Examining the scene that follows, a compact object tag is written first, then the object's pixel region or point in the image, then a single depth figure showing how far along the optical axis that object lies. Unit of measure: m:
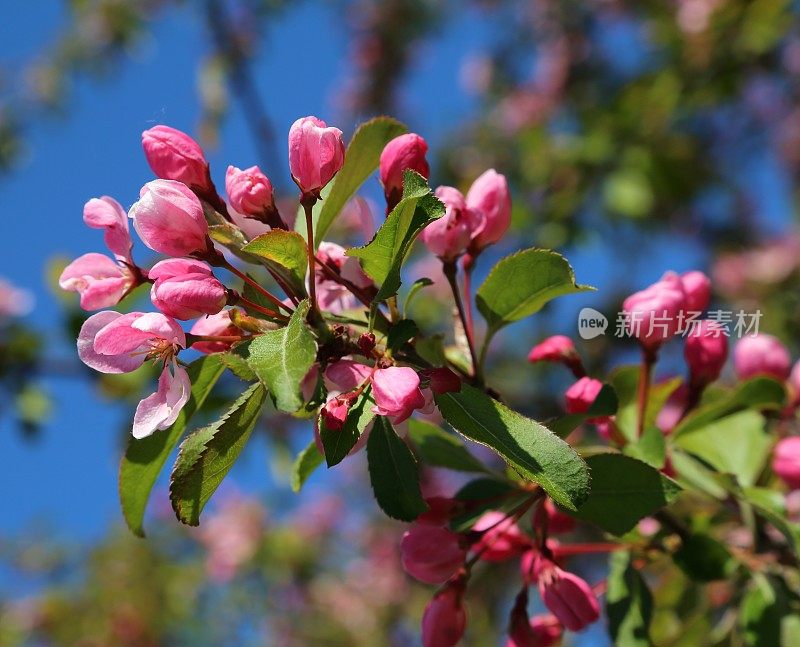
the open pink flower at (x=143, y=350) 0.52
